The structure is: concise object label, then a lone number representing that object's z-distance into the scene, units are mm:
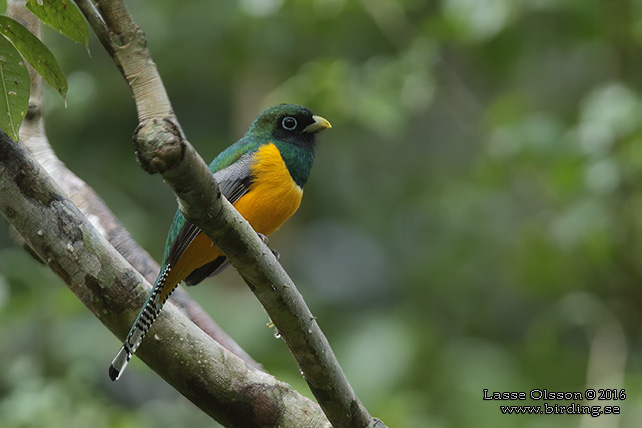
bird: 6982
